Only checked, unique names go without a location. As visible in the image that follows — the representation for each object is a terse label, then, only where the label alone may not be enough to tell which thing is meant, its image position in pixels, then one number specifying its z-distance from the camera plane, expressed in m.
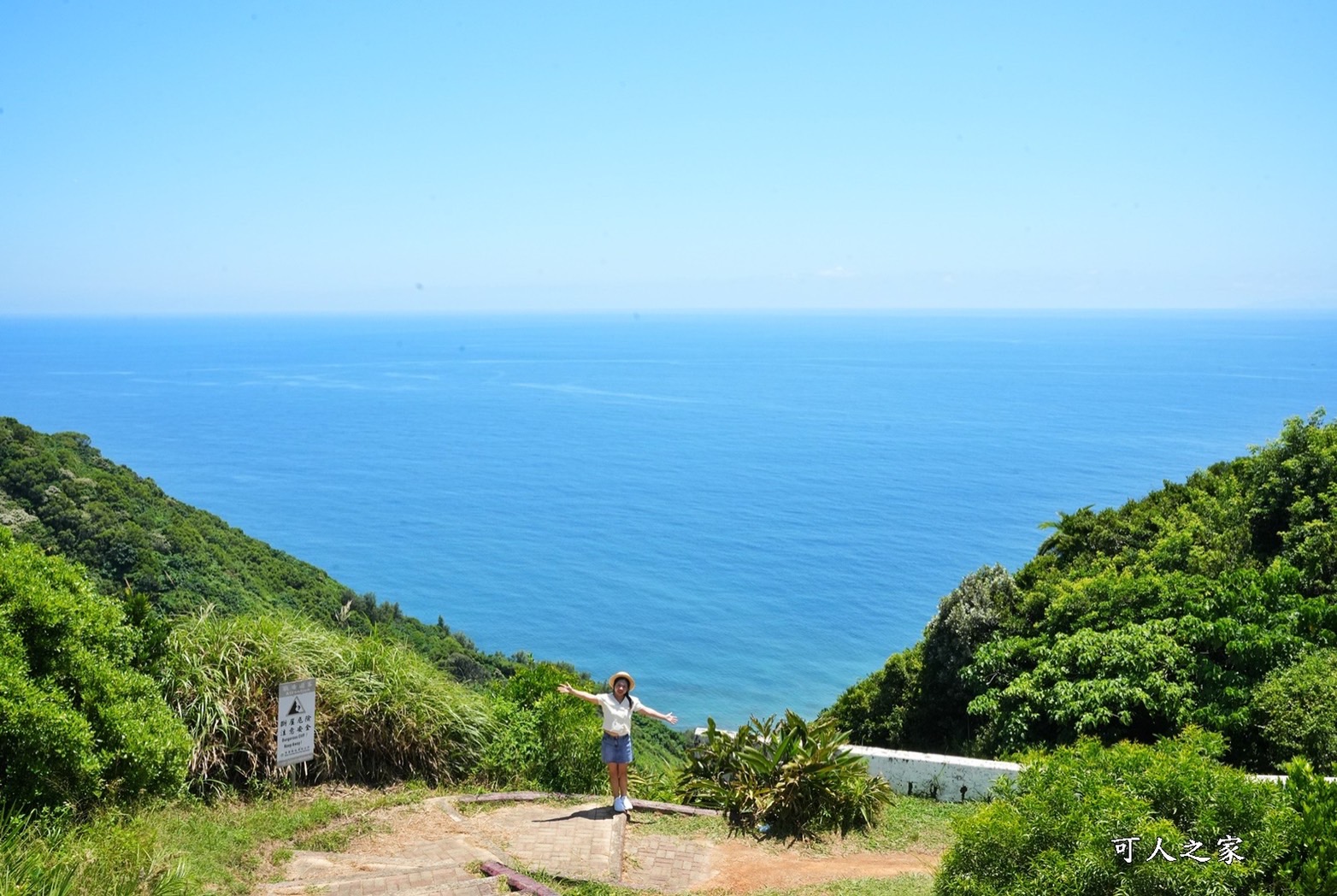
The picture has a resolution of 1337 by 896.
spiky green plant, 8.12
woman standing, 8.24
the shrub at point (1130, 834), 4.84
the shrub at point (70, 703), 6.04
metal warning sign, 8.08
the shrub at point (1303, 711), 8.34
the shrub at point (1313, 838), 4.74
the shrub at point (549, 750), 9.16
